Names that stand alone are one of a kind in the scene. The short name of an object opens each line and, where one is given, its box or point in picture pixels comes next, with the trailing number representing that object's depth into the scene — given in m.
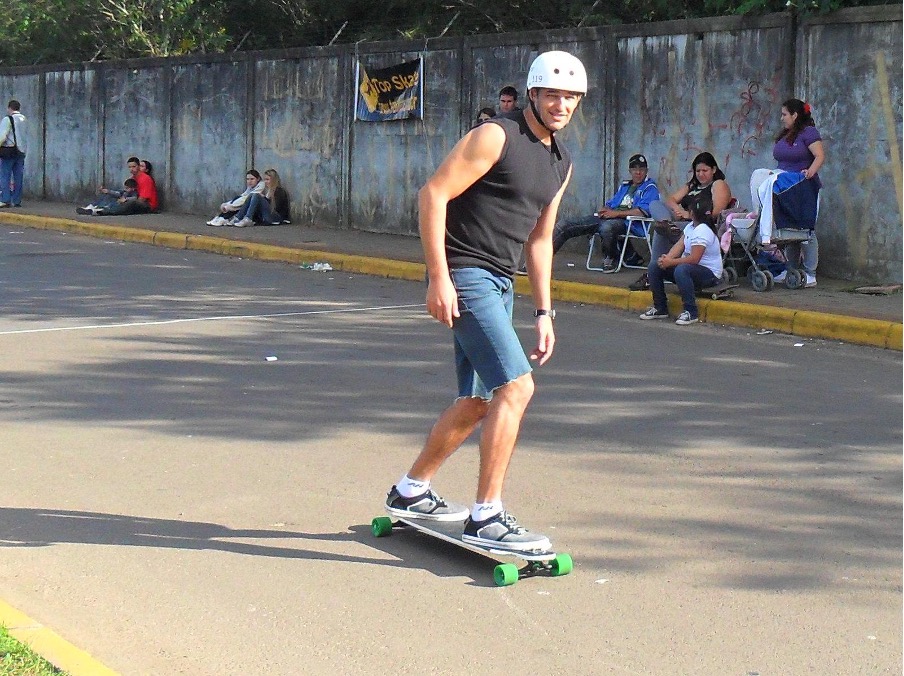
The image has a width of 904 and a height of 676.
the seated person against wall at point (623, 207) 14.90
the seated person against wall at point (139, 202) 23.31
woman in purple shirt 13.34
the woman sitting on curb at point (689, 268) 12.25
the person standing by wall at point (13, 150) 24.72
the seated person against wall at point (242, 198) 21.19
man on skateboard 5.17
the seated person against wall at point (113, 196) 23.48
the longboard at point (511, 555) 5.16
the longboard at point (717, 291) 12.63
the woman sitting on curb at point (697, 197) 13.38
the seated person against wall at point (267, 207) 21.00
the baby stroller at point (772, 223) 13.12
